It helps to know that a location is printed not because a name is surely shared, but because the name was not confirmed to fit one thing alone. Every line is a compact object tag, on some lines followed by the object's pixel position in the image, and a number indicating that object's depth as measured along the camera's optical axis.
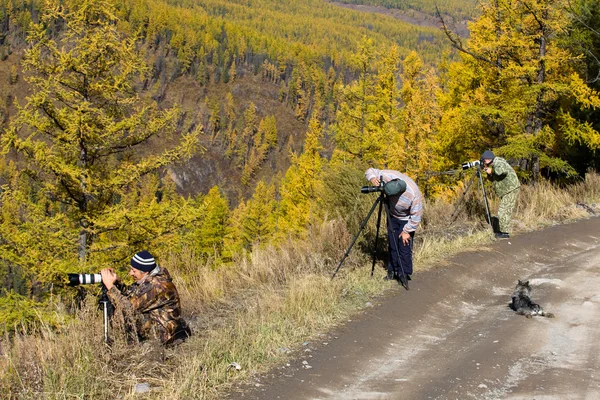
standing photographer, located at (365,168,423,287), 6.81
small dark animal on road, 5.99
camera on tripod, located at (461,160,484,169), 10.13
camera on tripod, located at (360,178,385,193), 6.77
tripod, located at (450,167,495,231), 10.18
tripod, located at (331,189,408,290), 6.88
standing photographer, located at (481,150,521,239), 9.91
